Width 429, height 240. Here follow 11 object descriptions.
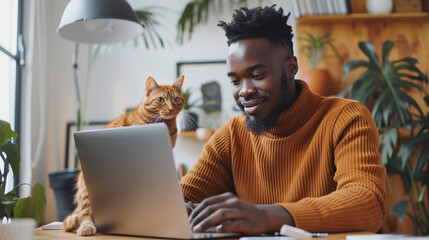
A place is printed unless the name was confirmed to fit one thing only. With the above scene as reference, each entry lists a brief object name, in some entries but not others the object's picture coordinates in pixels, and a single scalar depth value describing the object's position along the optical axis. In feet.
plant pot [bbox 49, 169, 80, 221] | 8.17
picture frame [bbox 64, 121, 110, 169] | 10.32
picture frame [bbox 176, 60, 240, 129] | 10.09
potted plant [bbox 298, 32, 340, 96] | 8.77
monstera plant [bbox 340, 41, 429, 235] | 7.90
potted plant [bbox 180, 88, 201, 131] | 9.53
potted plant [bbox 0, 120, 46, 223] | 3.07
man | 3.23
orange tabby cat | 3.46
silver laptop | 2.46
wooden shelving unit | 9.28
